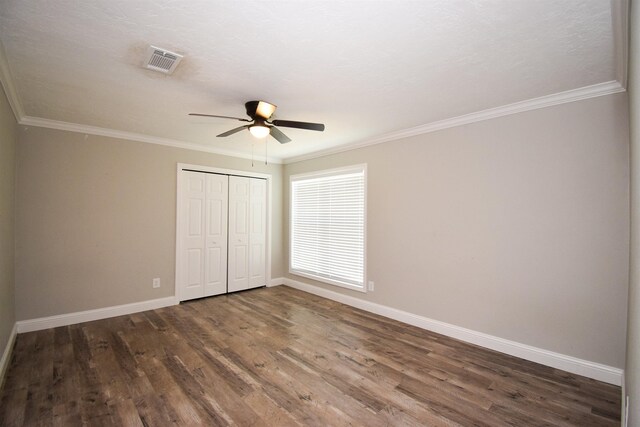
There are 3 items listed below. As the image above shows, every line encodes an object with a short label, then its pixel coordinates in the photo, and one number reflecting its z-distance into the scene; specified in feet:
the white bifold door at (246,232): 16.88
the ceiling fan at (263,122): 8.74
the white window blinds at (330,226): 14.64
